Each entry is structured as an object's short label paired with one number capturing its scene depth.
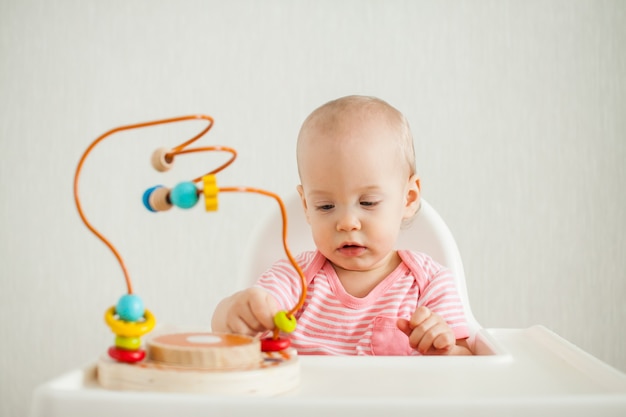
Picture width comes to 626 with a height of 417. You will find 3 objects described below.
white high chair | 0.50
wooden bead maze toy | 0.54
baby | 0.92
